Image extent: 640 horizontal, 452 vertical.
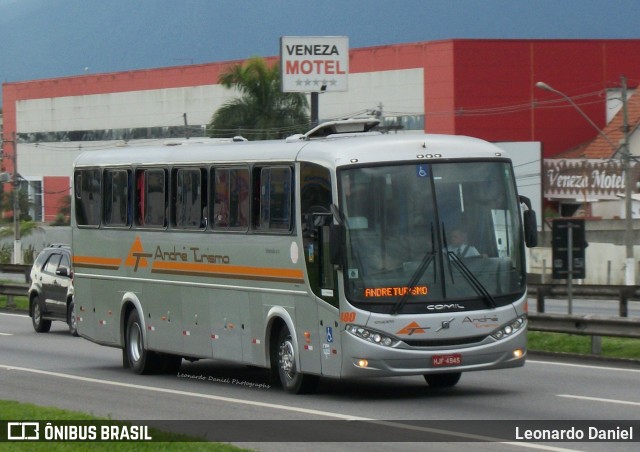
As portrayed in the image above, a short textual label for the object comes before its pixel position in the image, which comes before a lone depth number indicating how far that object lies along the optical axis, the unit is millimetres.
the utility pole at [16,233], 72875
